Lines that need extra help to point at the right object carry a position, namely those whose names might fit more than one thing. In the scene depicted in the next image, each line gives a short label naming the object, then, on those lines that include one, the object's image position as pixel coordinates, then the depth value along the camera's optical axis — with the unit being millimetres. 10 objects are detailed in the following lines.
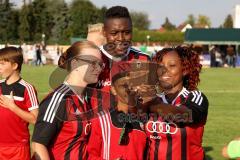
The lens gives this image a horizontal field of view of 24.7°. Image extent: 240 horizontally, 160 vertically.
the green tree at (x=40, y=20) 85312
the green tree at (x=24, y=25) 81875
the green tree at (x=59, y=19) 92712
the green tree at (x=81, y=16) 88750
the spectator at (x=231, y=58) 49988
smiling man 4348
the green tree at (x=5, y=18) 81250
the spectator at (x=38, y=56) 45031
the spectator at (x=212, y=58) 48575
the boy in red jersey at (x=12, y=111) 5414
